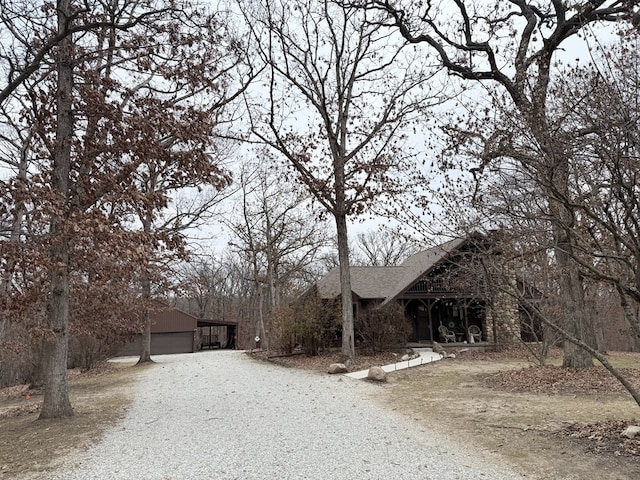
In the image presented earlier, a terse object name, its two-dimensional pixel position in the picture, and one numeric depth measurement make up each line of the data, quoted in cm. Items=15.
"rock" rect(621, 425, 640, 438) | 490
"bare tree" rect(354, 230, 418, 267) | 4309
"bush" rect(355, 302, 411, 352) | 1714
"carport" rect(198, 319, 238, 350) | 3659
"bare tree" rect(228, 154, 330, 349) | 2511
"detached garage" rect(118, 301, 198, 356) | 3309
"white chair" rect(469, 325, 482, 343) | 1975
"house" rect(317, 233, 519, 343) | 1883
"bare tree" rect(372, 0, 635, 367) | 477
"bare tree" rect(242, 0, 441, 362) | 1486
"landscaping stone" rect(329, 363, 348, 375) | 1317
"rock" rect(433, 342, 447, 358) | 1683
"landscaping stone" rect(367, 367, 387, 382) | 1109
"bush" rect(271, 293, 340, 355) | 1742
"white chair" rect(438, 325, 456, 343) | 1995
